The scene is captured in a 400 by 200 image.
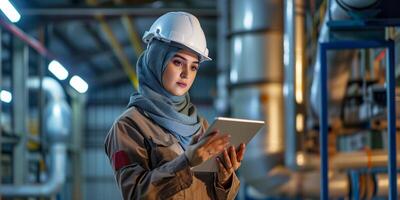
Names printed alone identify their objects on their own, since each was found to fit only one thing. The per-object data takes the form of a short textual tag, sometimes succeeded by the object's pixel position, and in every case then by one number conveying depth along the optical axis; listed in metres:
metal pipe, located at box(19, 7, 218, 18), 10.13
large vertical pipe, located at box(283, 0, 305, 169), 7.61
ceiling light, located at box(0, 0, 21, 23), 5.19
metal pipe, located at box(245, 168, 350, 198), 7.96
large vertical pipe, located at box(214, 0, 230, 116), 10.52
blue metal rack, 4.49
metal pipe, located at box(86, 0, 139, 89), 11.76
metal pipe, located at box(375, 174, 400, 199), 7.11
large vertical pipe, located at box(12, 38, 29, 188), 9.95
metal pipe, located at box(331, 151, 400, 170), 7.73
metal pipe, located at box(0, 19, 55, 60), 9.32
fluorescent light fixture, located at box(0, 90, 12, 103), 9.00
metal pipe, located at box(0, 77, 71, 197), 11.55
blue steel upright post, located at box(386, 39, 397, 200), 4.48
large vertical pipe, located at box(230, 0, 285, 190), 8.20
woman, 2.68
